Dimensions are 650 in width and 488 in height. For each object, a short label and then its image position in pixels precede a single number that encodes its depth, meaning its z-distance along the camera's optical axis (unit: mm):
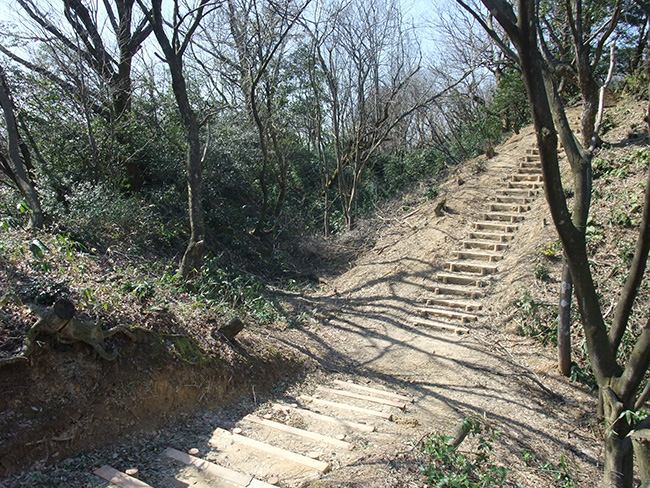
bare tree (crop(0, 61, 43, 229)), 6188
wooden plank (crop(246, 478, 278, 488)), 2764
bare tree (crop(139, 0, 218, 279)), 7035
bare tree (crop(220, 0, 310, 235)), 9852
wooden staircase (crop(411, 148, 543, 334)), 7789
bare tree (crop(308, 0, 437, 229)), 12602
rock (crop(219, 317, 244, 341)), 5059
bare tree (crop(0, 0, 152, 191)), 8352
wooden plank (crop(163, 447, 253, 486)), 2867
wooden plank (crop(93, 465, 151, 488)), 2693
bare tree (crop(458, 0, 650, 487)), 2883
